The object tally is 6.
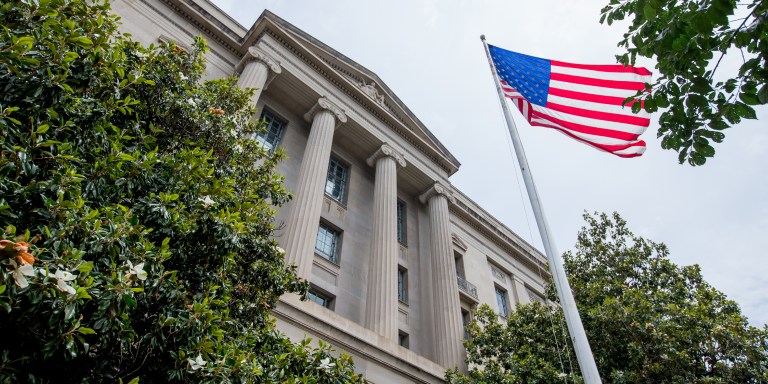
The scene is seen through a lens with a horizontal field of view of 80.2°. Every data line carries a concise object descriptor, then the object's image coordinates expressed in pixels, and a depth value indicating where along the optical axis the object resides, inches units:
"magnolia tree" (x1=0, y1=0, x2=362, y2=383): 169.2
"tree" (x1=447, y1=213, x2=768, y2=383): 496.4
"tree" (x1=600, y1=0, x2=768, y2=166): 186.1
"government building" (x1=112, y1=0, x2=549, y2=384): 593.3
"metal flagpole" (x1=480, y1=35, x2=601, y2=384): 262.8
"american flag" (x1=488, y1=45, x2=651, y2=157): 370.3
